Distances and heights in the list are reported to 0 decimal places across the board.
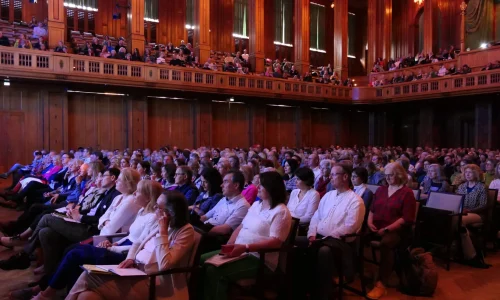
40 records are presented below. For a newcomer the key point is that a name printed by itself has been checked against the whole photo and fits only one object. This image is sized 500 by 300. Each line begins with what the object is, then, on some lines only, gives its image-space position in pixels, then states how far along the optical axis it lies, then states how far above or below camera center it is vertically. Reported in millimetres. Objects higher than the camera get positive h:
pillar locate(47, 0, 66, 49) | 13281 +3977
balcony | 11875 +2300
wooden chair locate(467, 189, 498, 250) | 4871 -941
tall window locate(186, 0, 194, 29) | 20562 +6645
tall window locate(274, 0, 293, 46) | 23078 +6988
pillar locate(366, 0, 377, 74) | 20703 +5682
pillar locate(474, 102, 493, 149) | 15773 +758
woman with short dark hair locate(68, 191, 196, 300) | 2693 -819
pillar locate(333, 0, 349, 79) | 20141 +5315
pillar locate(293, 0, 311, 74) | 19156 +5027
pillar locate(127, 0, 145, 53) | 14867 +4379
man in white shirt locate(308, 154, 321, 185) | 6838 -296
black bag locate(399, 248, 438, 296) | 3898 -1228
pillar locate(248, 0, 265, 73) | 17969 +4872
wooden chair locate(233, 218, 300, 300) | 3148 -1031
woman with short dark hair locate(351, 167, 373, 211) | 4445 -380
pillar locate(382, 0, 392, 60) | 20703 +5922
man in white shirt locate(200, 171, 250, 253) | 3758 -643
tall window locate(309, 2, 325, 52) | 24484 +7107
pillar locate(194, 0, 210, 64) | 16453 +4606
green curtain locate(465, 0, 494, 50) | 20141 +5993
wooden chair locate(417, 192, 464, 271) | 4613 -862
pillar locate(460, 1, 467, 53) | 16661 +4451
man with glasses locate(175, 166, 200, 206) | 4902 -448
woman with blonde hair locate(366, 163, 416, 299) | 3939 -722
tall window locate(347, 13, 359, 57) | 25750 +6996
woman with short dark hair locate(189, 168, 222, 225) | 4438 -524
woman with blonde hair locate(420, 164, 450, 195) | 5699 -510
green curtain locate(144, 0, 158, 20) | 19562 +6493
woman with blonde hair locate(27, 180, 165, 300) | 3129 -831
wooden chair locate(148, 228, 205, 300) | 2720 -837
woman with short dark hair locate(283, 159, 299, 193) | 6062 -341
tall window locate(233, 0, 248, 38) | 21875 +6793
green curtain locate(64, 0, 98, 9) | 17891 +6267
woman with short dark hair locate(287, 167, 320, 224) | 4176 -537
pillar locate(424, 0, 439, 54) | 19672 +5731
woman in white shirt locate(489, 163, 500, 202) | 5730 -517
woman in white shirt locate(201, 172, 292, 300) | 3062 -729
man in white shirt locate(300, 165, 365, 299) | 3473 -748
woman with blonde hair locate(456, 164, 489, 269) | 4781 -750
